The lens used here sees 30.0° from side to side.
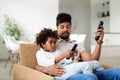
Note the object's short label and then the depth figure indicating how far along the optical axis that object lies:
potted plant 6.49
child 1.66
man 1.77
